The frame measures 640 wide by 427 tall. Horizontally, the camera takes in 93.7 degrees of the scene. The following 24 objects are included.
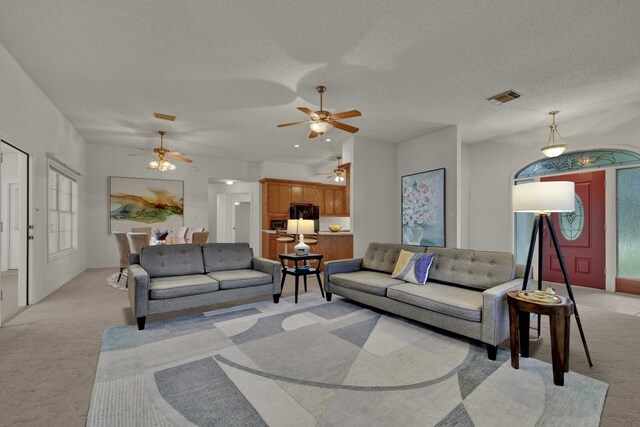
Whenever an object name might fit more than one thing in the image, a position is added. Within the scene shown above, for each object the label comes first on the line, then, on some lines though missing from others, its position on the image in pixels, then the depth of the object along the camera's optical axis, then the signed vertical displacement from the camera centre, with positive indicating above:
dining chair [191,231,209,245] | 5.67 -0.44
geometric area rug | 1.72 -1.16
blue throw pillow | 3.42 -0.62
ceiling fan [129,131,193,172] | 5.62 +1.06
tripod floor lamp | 2.48 +0.13
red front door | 5.02 -0.32
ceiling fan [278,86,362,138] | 3.59 +1.18
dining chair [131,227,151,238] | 6.39 -0.35
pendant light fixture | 4.68 +1.08
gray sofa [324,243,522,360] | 2.50 -0.79
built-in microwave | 8.20 -0.27
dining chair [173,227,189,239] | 6.41 -0.41
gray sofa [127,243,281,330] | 3.13 -0.77
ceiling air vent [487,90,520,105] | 4.03 +1.64
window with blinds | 4.84 +0.02
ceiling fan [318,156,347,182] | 7.24 +1.00
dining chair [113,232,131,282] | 5.14 -0.57
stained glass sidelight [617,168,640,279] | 4.61 -0.11
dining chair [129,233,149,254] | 4.98 -0.44
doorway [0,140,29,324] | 3.77 -0.33
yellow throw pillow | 3.64 -0.58
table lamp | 4.40 -0.23
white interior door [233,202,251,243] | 10.05 -0.24
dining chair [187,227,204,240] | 6.65 -0.42
